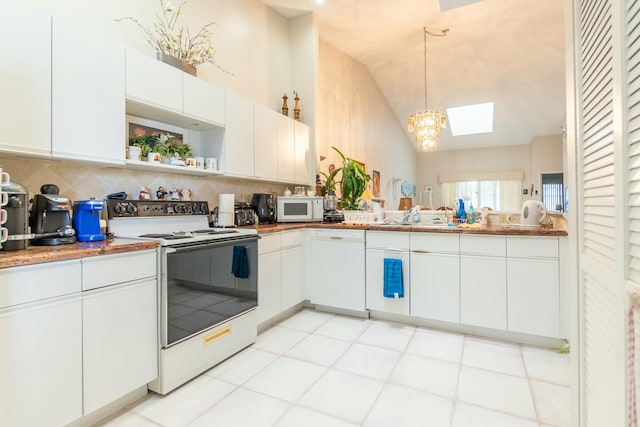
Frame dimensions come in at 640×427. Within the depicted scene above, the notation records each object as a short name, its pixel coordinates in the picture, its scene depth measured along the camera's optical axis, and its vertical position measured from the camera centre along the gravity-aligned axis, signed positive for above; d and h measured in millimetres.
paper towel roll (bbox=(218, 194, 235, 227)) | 2723 +29
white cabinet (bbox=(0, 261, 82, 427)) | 1205 -545
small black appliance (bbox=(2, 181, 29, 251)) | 1407 +2
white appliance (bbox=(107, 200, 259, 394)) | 1766 -450
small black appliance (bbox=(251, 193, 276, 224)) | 3201 +75
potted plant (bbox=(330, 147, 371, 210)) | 3867 +364
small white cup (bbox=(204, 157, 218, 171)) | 2562 +409
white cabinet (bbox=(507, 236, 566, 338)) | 2248 -539
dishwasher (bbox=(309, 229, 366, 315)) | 2924 -541
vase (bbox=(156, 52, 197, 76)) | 2230 +1113
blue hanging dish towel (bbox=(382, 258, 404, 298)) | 2668 -575
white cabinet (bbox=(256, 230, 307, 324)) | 2586 -537
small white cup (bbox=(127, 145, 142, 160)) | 2043 +403
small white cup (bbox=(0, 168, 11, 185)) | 1357 +153
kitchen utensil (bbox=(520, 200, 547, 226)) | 2563 -1
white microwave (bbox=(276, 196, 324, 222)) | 3279 +45
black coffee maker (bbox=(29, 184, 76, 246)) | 1569 -24
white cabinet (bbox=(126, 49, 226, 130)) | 1979 +839
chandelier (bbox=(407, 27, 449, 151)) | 4848 +1386
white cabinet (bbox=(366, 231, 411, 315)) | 2727 -476
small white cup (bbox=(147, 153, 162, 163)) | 2160 +392
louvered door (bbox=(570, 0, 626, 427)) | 846 +2
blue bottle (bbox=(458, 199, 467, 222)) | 3121 +10
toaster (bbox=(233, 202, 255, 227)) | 2895 -7
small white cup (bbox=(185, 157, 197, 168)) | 2391 +395
